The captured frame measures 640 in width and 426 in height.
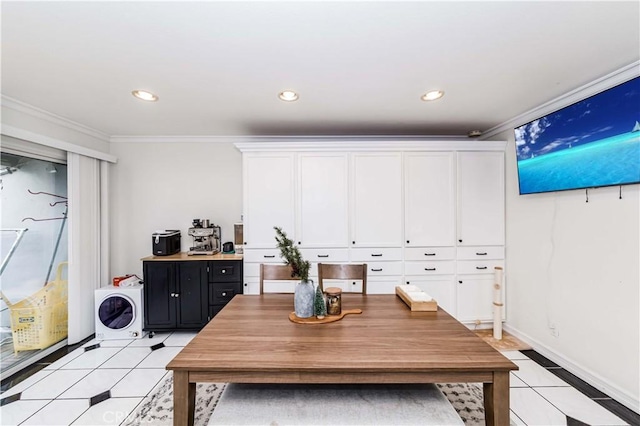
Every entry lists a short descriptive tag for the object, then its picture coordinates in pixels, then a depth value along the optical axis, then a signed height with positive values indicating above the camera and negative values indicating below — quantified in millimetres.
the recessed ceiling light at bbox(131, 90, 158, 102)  2174 +1019
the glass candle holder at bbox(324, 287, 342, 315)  1683 -551
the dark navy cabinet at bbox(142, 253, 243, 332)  3047 -838
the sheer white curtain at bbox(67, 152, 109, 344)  2865 -231
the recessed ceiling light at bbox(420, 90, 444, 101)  2203 +1012
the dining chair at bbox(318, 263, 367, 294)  2223 -467
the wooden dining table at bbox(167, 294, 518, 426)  1151 -639
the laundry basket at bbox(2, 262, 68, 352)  2549 -993
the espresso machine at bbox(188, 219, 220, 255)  3303 -244
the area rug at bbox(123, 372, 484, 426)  1796 -1369
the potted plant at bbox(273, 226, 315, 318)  1639 -419
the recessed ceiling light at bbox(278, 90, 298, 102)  2184 +1013
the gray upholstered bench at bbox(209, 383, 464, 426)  1184 -897
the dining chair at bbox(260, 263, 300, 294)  2225 -472
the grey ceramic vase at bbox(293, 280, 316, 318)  1637 -519
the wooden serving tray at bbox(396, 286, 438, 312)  1713 -585
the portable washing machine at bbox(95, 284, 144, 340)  2955 -1087
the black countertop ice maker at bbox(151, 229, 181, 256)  3145 -306
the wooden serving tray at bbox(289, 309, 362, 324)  1582 -623
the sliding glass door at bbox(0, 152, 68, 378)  2451 -384
